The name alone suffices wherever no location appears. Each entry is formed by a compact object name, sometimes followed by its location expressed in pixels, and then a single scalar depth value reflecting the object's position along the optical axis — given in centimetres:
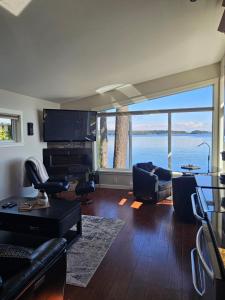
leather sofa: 123
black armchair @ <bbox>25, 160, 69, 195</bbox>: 444
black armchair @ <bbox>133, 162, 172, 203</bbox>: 467
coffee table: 270
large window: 552
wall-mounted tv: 531
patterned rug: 237
